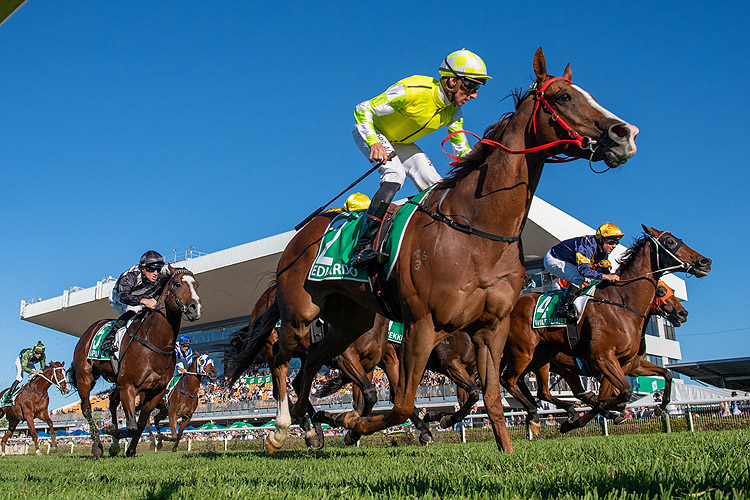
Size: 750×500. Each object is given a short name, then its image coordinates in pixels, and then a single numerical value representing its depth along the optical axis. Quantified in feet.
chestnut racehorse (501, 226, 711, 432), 31.24
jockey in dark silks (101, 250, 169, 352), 32.72
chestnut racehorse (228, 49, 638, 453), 15.39
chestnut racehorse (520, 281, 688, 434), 34.37
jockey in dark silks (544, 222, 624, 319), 33.53
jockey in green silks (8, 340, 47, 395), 64.44
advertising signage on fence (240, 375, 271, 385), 119.03
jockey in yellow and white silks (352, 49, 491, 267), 18.58
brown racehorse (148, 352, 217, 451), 54.65
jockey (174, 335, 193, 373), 54.78
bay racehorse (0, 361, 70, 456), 63.82
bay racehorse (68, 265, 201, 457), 29.96
